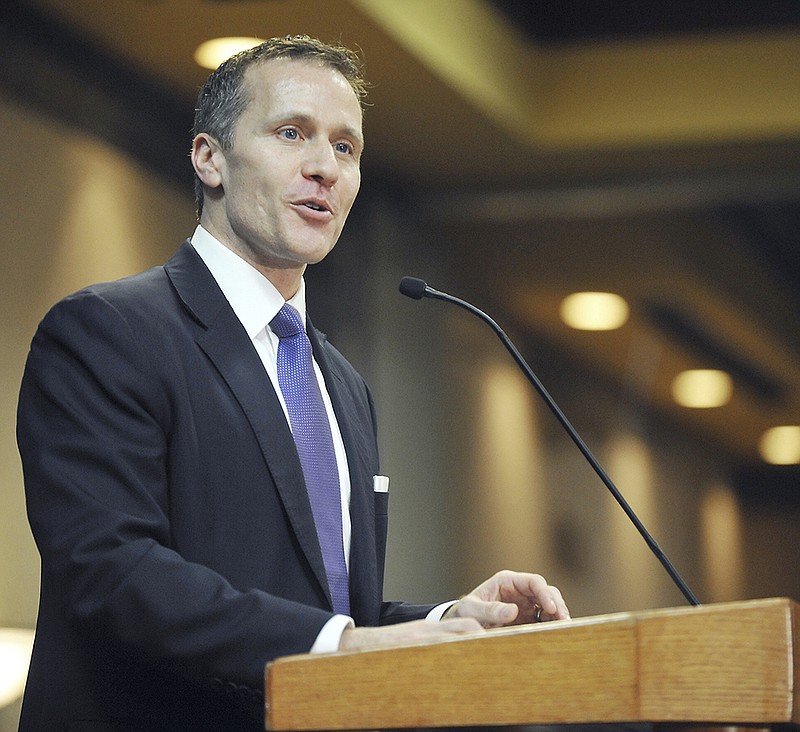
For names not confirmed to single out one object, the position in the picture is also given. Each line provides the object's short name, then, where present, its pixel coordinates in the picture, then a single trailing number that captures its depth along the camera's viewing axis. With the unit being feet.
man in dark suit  9.75
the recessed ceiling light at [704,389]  35.14
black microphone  11.51
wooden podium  7.34
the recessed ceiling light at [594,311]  35.96
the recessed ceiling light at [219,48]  28.09
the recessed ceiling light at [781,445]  34.47
